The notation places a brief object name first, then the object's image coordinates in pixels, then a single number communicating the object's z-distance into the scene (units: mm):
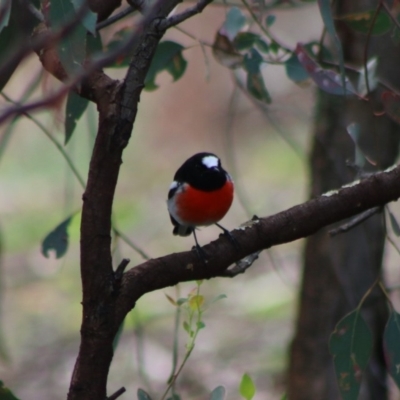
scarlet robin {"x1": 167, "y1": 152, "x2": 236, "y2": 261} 7202
